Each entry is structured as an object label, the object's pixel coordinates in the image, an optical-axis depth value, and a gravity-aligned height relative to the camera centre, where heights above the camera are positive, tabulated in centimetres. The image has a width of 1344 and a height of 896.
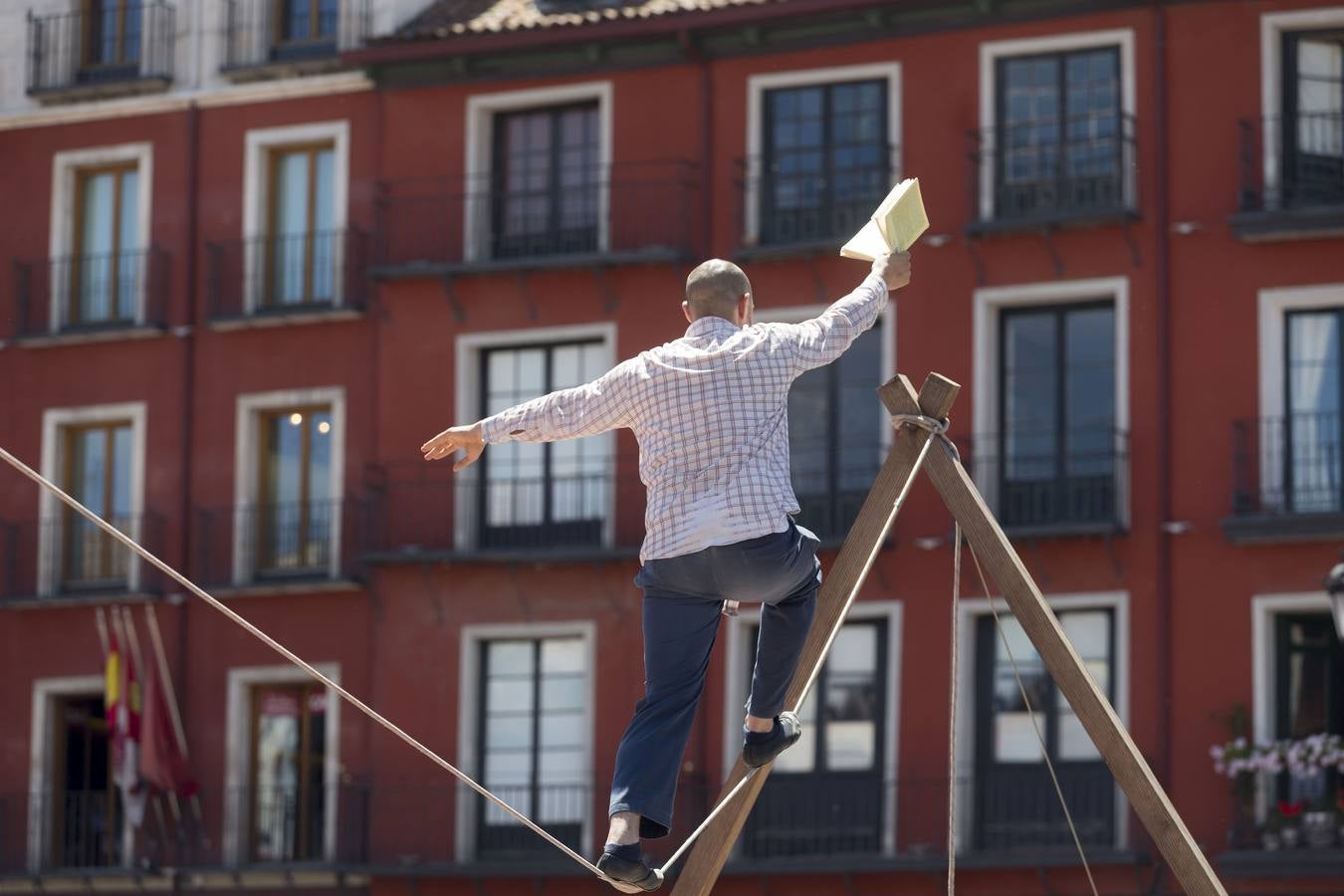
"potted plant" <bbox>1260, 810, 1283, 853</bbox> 3338 -287
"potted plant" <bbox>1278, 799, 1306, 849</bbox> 3331 -272
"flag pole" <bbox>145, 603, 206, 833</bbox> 3944 -163
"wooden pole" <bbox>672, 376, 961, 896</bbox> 1295 -8
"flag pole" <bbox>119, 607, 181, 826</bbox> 3997 -108
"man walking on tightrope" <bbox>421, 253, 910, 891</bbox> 1141 +35
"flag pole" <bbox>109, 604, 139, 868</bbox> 3931 -360
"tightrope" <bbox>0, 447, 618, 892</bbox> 1145 -27
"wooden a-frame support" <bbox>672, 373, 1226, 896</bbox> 1342 -14
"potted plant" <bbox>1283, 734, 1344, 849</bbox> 3303 -211
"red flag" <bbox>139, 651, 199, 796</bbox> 3881 -250
